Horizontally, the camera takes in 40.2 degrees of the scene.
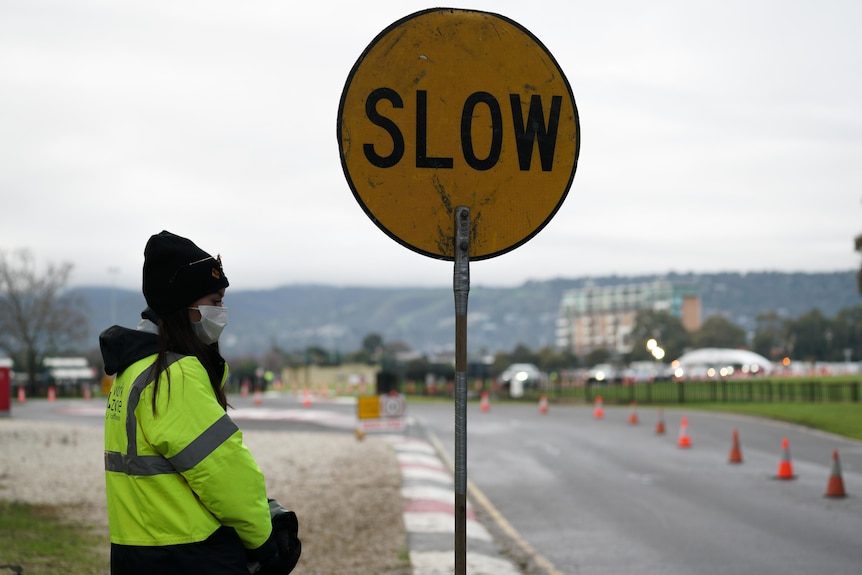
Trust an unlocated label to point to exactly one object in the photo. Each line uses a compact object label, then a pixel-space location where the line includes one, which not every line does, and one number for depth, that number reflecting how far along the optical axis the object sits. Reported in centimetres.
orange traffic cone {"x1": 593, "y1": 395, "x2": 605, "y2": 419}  3654
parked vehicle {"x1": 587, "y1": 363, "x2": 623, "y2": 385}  7904
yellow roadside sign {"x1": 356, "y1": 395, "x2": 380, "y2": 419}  2553
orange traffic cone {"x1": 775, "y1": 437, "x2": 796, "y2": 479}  1753
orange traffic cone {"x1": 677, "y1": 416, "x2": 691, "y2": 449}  2385
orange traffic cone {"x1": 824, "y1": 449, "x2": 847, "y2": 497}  1517
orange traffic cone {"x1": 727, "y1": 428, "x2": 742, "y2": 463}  2017
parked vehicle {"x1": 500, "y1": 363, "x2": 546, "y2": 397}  5631
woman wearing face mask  341
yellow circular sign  404
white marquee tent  7947
